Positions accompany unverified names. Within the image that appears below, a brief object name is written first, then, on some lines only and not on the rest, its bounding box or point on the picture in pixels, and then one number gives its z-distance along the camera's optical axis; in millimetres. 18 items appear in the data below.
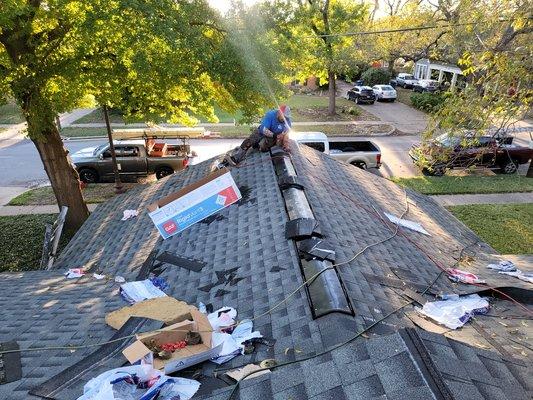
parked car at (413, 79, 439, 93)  37406
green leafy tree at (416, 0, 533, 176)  7789
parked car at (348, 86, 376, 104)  35031
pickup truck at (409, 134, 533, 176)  17797
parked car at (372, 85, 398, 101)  36781
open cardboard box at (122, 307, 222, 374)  3410
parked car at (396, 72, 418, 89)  41938
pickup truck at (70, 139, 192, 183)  18016
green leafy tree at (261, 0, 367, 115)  23422
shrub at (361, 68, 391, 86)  41500
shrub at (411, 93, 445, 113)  32412
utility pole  16291
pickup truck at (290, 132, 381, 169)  17500
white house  37344
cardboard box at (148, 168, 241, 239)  6695
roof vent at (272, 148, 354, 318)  3818
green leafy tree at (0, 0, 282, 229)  8547
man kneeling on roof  8594
